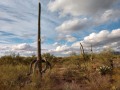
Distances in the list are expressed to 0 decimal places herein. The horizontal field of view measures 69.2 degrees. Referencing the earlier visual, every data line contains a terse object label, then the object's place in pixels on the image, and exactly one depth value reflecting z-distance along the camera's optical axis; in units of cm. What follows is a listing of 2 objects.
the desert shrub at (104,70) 632
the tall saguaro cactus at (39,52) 544
